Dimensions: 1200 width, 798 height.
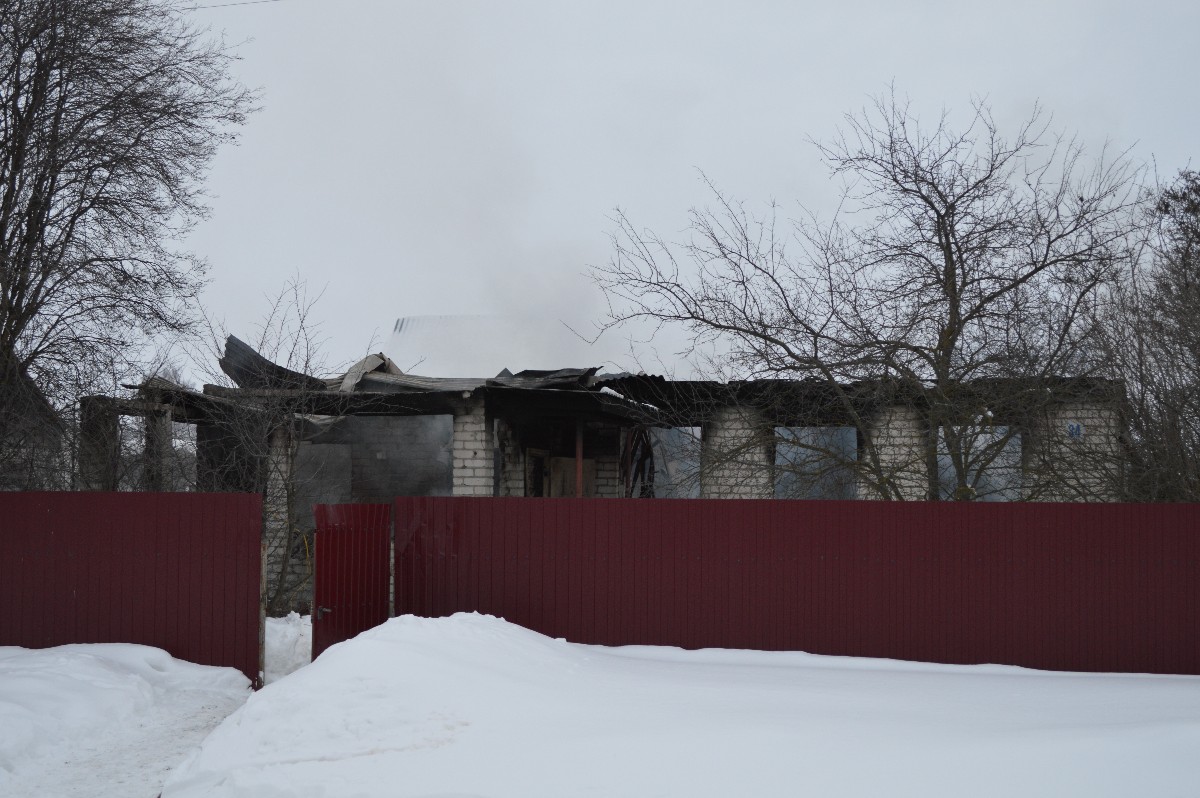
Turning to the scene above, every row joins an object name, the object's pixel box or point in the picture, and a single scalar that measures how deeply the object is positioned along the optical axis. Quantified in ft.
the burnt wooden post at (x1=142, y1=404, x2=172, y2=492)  47.55
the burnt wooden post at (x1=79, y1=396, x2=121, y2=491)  46.37
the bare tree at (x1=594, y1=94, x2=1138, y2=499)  37.76
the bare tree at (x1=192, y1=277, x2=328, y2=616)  44.46
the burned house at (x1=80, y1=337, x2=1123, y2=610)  39.99
